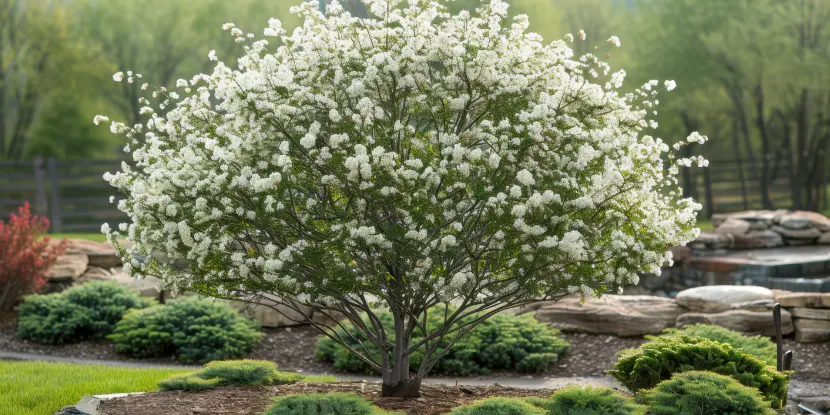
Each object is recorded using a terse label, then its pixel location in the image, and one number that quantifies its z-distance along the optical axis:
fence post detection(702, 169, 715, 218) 29.10
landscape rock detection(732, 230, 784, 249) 20.88
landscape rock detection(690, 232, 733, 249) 20.22
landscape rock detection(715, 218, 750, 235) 21.05
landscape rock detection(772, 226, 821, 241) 21.22
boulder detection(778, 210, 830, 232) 21.33
